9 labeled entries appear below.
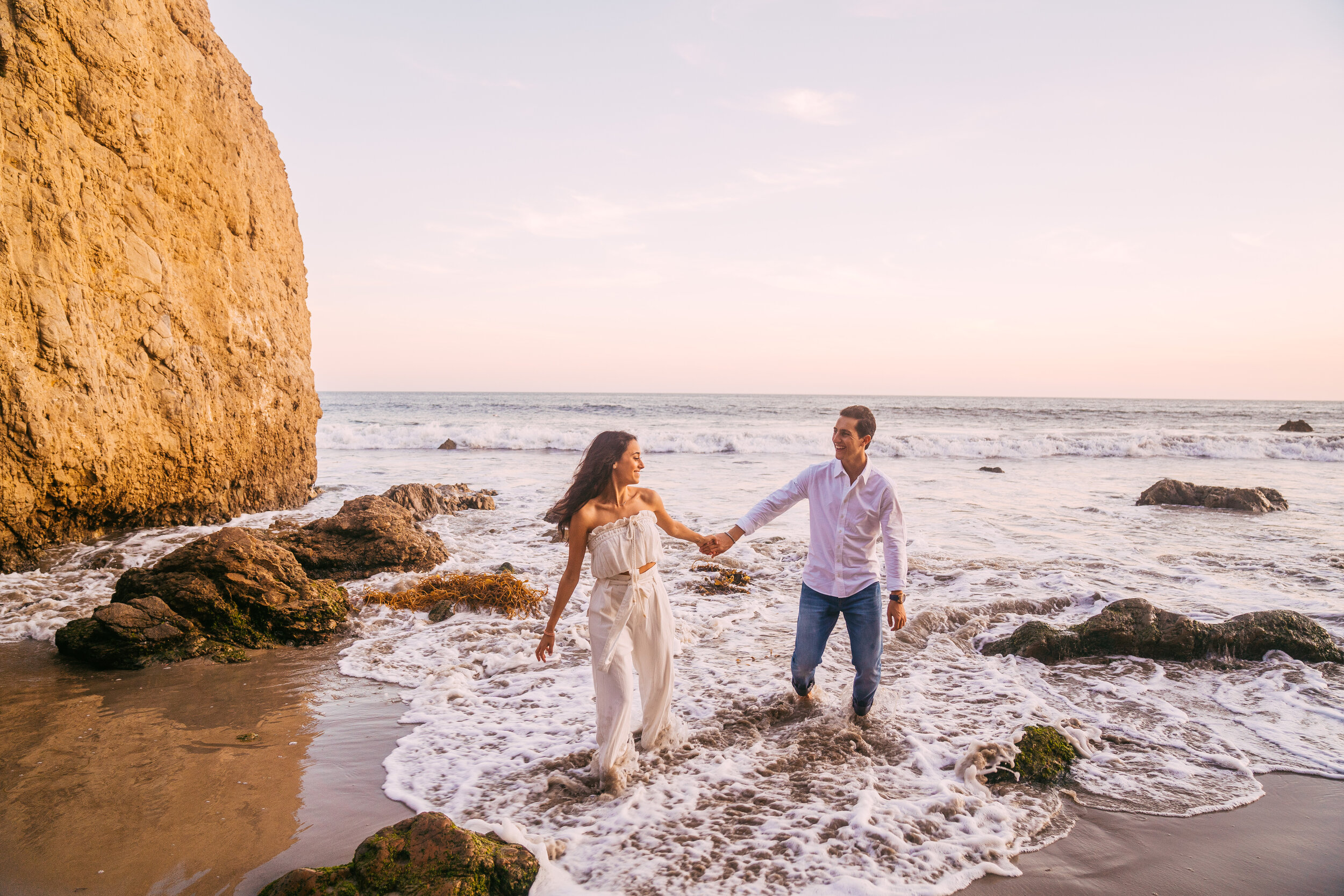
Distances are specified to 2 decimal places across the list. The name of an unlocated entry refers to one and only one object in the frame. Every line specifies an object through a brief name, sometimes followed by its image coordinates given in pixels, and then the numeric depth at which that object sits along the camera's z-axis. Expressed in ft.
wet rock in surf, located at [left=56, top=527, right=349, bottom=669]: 18.49
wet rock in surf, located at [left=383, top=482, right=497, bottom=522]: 41.42
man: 14.48
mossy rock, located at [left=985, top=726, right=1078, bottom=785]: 13.64
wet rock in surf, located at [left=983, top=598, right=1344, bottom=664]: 19.72
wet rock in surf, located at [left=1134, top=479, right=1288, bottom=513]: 43.52
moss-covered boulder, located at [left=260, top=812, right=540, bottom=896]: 9.05
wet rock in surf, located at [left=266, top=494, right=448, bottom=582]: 28.17
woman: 13.10
